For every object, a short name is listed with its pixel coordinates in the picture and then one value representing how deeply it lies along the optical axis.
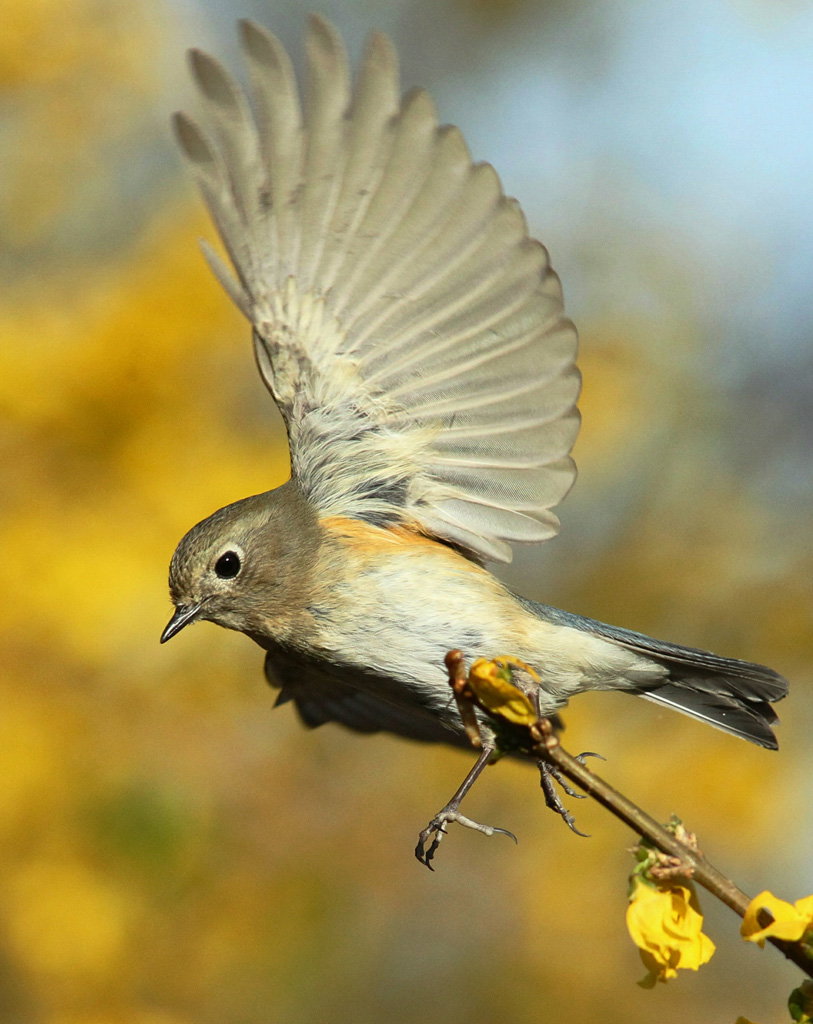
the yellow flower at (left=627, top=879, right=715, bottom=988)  5.03
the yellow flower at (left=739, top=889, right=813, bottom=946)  4.56
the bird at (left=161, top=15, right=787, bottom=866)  5.11
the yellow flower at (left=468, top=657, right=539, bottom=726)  5.03
